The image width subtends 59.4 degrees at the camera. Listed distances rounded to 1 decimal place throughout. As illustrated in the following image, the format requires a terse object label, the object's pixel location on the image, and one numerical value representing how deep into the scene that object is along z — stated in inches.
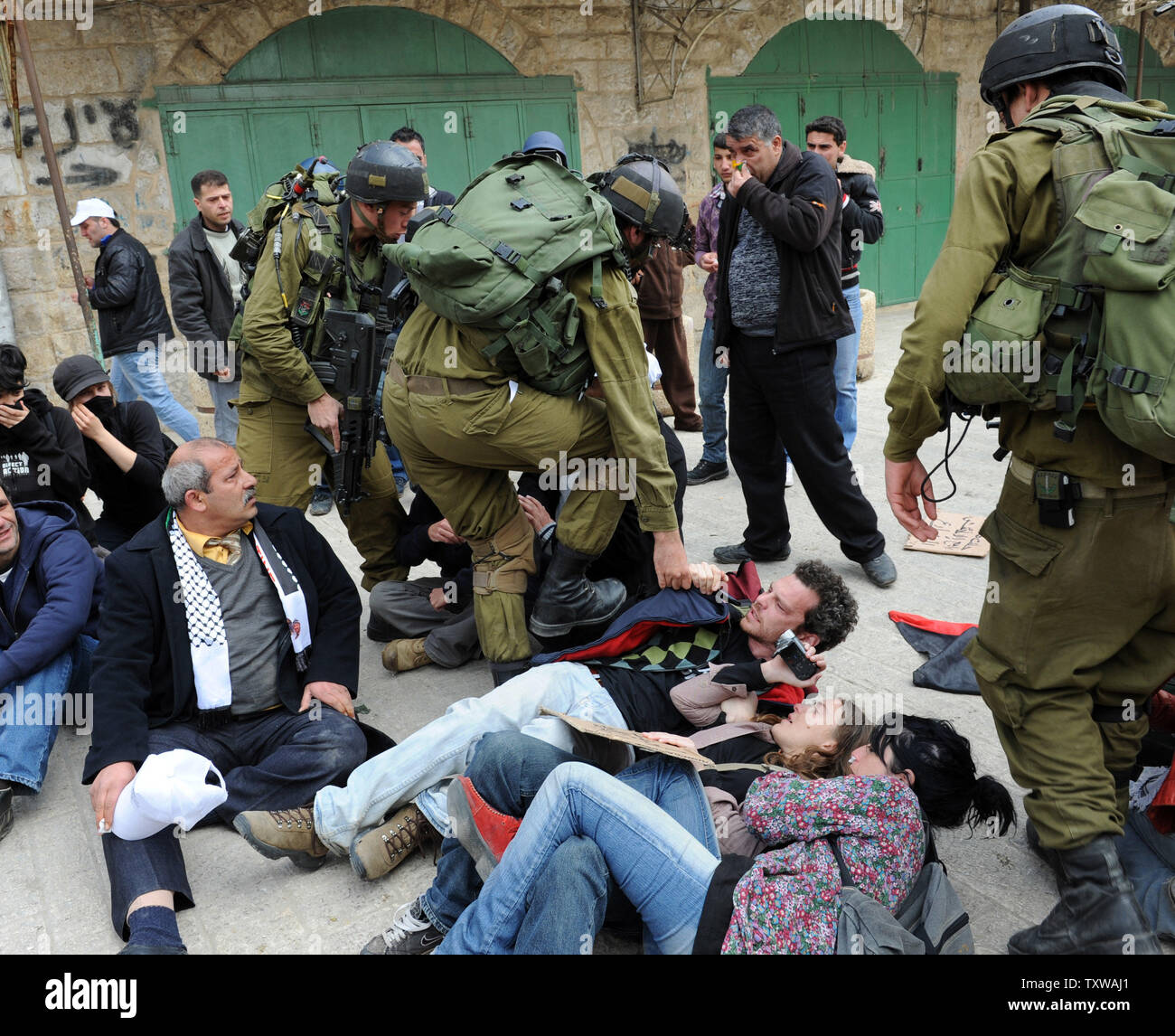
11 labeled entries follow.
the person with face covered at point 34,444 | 166.6
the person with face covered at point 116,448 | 174.1
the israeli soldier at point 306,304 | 154.9
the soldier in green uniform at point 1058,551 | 92.4
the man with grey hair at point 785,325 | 175.6
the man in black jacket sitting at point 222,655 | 119.8
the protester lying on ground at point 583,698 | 114.5
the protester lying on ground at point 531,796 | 91.4
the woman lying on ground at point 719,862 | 88.4
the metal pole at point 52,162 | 245.8
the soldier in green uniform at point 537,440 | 133.6
